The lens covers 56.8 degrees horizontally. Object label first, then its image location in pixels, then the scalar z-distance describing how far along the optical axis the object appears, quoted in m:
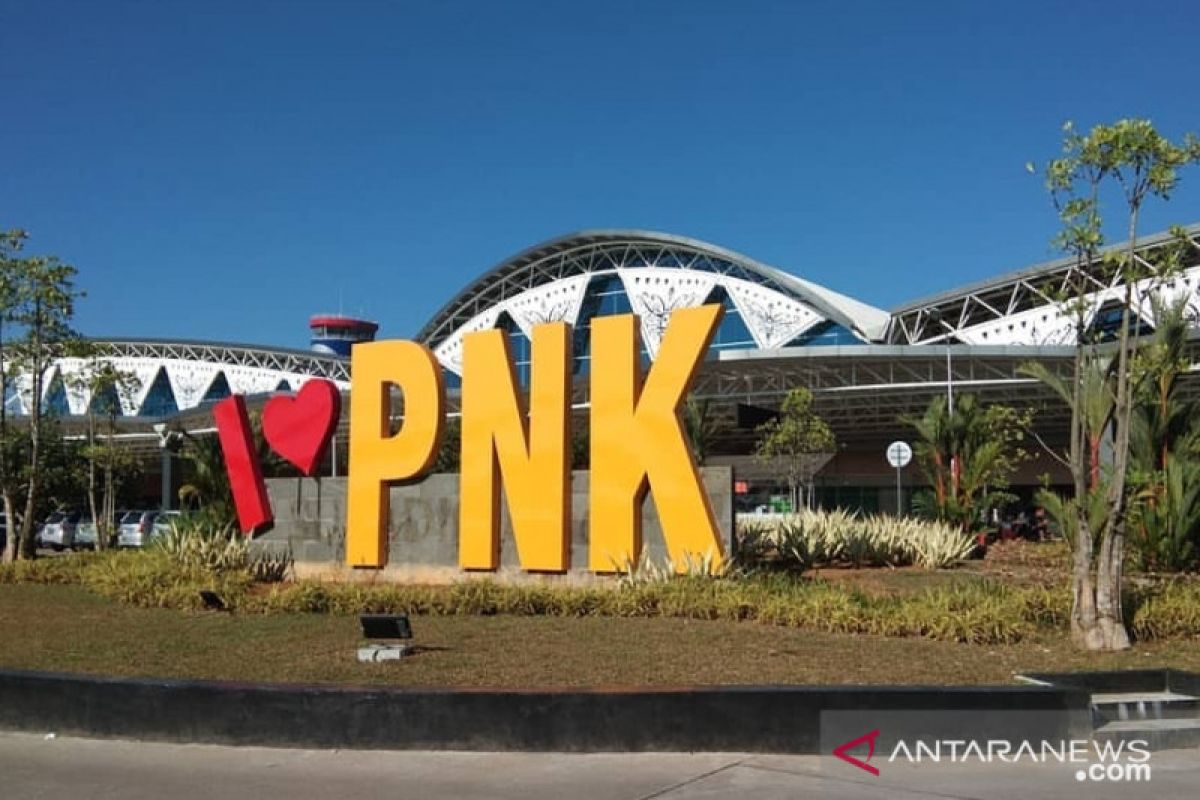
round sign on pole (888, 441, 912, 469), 28.05
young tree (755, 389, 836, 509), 34.41
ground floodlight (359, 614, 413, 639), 10.80
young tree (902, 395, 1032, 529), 21.94
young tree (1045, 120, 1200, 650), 10.78
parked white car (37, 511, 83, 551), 37.50
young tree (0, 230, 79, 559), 23.19
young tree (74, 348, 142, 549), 28.20
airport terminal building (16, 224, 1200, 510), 42.72
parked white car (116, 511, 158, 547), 36.19
